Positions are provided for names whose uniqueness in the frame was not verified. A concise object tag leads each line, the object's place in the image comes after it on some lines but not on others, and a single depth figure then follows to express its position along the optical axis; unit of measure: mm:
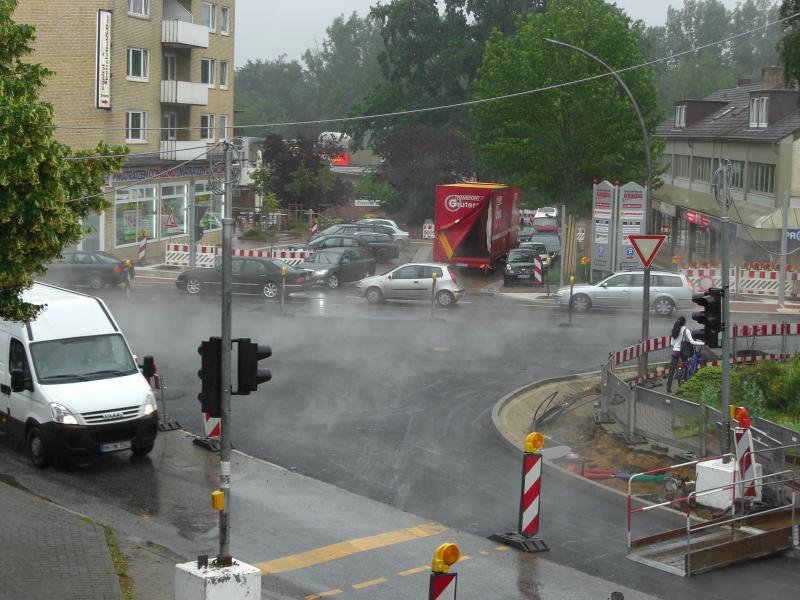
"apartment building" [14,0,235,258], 43938
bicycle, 21094
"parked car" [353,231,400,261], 49531
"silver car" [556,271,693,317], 33219
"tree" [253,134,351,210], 65188
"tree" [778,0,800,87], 22234
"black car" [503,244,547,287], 41188
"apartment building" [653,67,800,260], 42812
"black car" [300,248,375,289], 39031
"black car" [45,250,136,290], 37062
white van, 14914
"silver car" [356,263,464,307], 34906
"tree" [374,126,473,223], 66750
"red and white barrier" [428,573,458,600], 8242
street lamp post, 21319
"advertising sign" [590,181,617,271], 32006
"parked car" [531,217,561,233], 64812
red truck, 42719
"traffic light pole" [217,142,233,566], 9602
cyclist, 21312
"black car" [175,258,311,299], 35469
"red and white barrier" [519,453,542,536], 12484
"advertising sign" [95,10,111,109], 43750
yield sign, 21016
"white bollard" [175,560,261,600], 9141
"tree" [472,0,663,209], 47312
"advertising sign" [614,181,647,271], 29422
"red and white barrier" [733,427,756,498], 13281
